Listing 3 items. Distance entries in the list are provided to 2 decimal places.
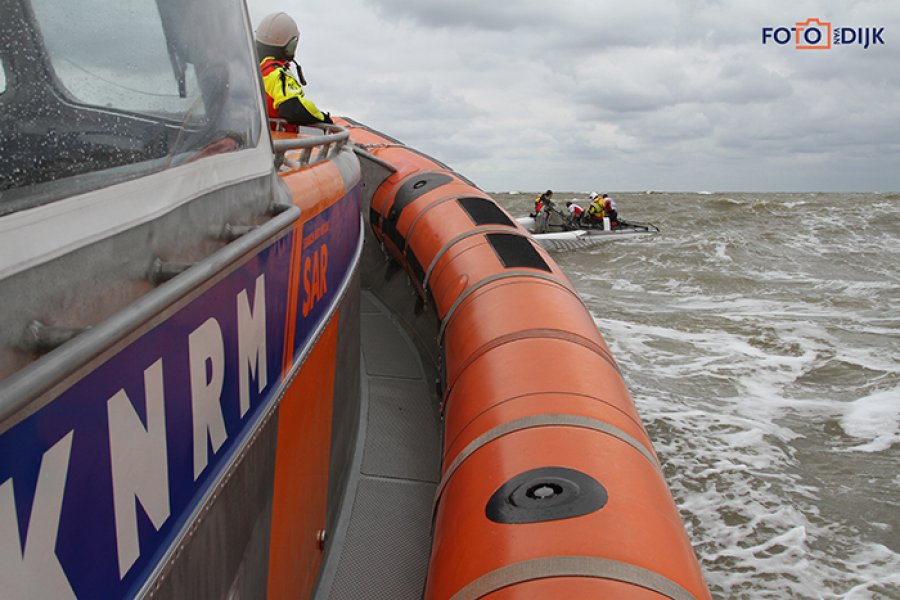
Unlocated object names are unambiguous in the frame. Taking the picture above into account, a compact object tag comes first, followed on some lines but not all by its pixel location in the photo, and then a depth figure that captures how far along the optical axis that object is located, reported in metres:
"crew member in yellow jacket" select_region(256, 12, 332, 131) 3.58
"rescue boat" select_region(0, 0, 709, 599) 0.80
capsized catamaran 16.14
